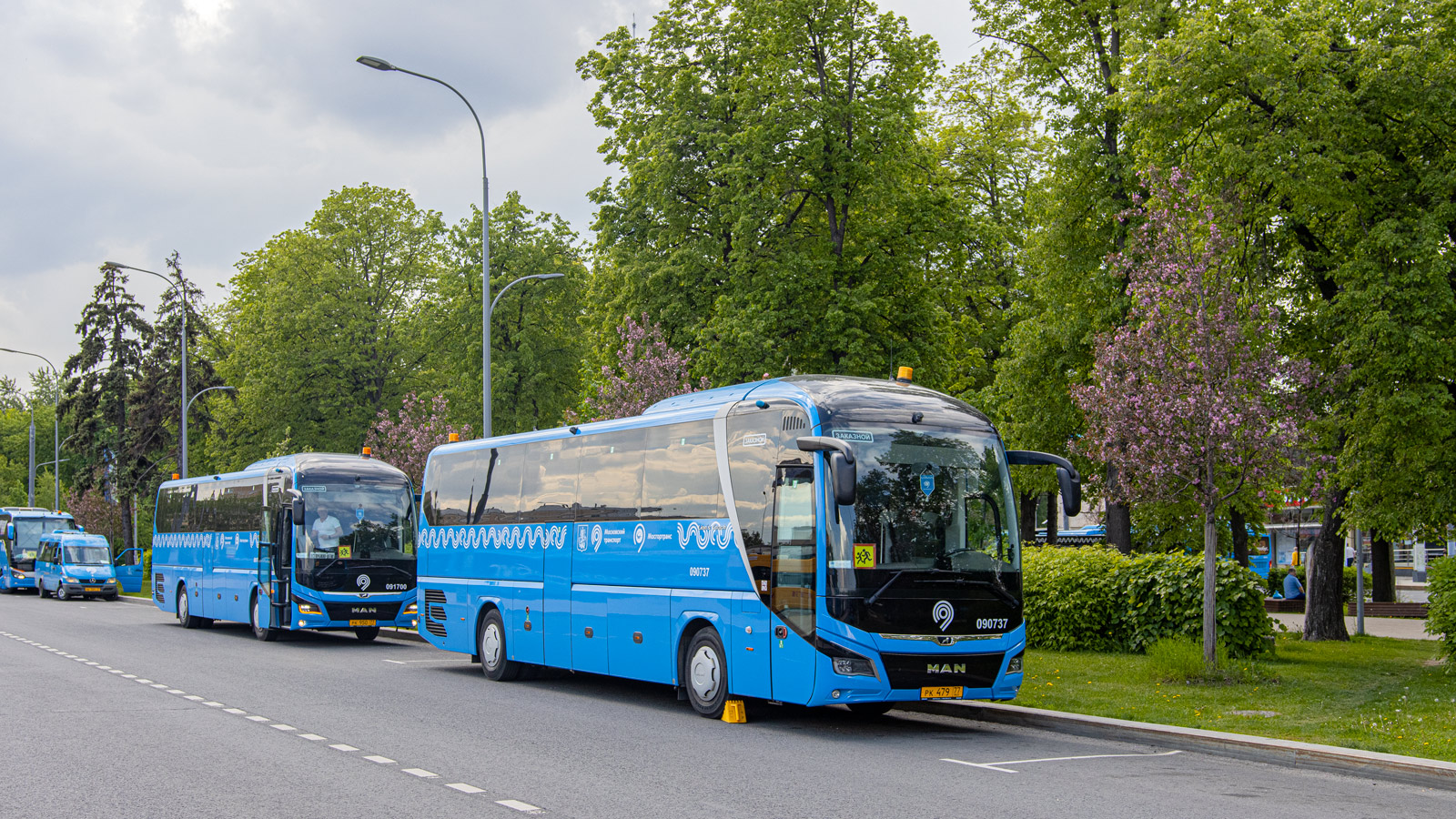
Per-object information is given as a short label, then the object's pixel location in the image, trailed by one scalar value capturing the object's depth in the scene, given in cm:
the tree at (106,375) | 5694
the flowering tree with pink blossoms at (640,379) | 2594
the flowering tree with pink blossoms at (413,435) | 3347
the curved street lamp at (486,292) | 2533
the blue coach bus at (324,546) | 2373
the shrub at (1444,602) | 1582
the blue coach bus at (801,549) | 1212
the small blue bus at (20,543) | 4994
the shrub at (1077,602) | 1981
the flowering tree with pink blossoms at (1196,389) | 1542
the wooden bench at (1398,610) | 3275
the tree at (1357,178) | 1869
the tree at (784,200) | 2992
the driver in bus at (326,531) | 2389
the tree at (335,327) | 4759
